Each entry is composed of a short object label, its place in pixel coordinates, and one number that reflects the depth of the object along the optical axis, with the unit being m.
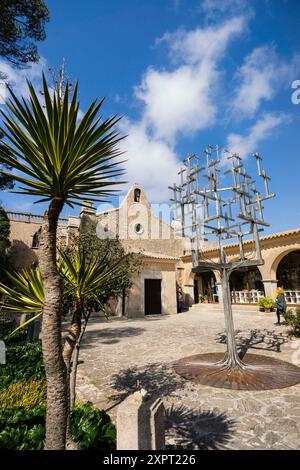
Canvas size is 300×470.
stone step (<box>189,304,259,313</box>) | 16.90
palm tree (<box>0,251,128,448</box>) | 2.27
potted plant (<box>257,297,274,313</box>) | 15.01
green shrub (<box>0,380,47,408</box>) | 4.23
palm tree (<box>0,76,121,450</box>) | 1.84
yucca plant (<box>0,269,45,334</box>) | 2.24
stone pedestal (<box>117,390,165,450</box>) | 1.93
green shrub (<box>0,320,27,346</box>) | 8.99
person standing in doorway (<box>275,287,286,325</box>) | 11.44
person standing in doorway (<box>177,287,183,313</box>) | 19.95
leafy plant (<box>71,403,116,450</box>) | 2.81
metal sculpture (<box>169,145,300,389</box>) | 5.70
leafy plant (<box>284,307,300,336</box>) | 8.82
